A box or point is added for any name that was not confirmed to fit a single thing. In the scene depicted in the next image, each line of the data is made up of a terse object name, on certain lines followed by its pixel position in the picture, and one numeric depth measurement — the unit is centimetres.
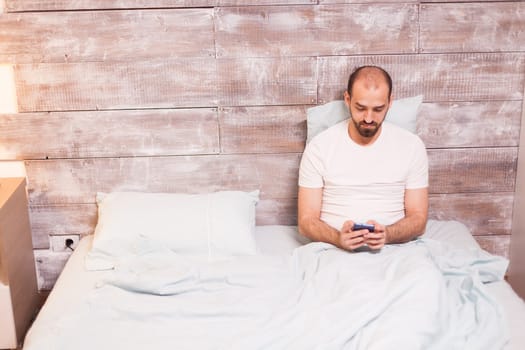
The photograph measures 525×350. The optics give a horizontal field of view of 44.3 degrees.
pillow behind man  244
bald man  227
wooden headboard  245
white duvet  172
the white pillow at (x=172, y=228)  230
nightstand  231
